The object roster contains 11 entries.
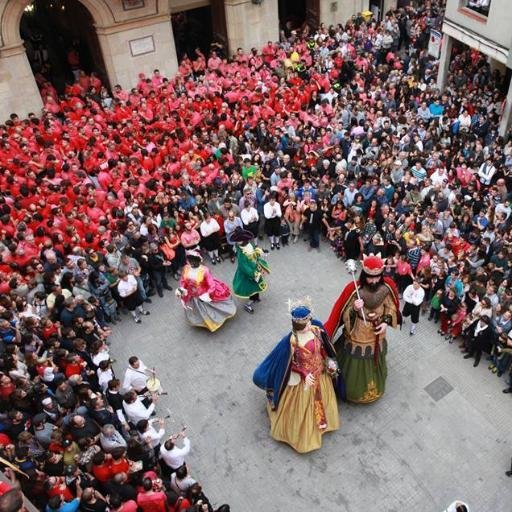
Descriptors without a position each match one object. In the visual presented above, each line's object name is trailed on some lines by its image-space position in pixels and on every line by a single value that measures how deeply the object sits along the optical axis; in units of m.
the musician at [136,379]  7.99
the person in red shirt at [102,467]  6.52
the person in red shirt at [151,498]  6.16
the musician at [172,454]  6.94
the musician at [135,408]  7.45
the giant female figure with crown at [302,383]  7.28
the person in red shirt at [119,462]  6.51
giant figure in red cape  7.43
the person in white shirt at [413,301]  9.29
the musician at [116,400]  7.70
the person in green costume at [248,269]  9.77
